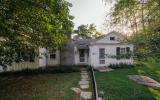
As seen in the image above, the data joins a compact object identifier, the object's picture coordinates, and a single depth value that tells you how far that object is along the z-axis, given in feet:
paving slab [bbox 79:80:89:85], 19.09
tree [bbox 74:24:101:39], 74.83
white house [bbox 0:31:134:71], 28.44
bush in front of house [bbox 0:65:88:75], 25.61
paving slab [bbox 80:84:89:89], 17.52
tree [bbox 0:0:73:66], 12.33
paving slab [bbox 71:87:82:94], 15.96
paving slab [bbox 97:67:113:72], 26.79
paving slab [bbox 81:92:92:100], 14.53
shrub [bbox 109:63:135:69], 29.16
